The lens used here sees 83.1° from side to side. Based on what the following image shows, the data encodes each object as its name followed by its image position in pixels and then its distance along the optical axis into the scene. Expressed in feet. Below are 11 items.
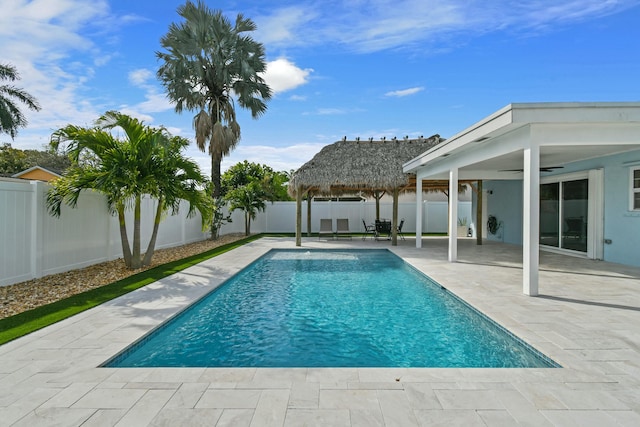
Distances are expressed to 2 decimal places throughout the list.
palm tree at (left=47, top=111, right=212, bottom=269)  23.73
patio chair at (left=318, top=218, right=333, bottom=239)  53.72
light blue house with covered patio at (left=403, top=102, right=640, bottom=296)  18.70
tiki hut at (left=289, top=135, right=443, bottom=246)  45.91
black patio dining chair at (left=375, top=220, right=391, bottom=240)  51.62
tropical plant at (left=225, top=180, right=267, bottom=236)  56.95
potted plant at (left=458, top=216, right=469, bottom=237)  59.31
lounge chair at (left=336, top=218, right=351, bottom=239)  54.03
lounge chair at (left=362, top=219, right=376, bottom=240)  55.72
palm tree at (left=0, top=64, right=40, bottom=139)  68.54
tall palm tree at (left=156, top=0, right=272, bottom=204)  52.39
